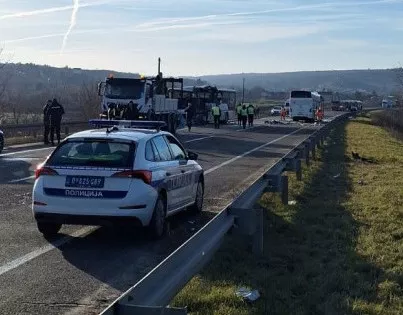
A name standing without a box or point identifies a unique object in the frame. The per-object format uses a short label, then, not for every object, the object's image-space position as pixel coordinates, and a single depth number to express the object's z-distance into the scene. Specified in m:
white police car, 9.35
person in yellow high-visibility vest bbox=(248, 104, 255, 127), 53.68
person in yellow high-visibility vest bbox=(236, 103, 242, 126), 54.80
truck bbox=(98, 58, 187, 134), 32.31
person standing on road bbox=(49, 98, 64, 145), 29.08
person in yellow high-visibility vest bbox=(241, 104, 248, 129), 53.39
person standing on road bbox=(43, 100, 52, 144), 29.44
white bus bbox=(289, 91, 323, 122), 69.50
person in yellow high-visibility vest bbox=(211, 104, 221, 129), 51.81
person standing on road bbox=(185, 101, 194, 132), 46.97
